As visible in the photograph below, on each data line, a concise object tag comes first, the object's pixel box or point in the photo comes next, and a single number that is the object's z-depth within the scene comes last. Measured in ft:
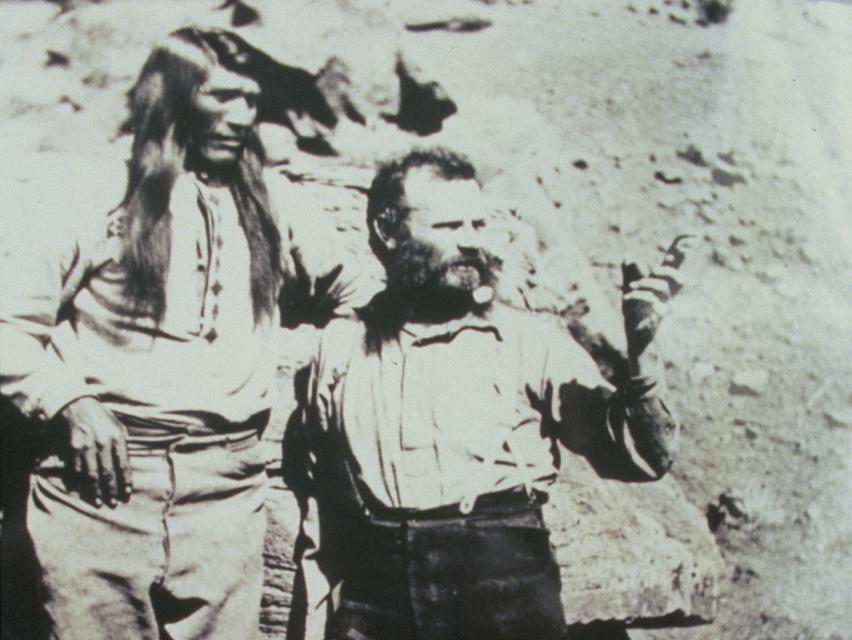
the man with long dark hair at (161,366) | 6.24
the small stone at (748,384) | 8.37
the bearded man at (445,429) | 6.45
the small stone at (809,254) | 8.92
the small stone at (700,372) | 8.37
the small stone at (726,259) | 8.84
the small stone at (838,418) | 8.34
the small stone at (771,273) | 8.83
